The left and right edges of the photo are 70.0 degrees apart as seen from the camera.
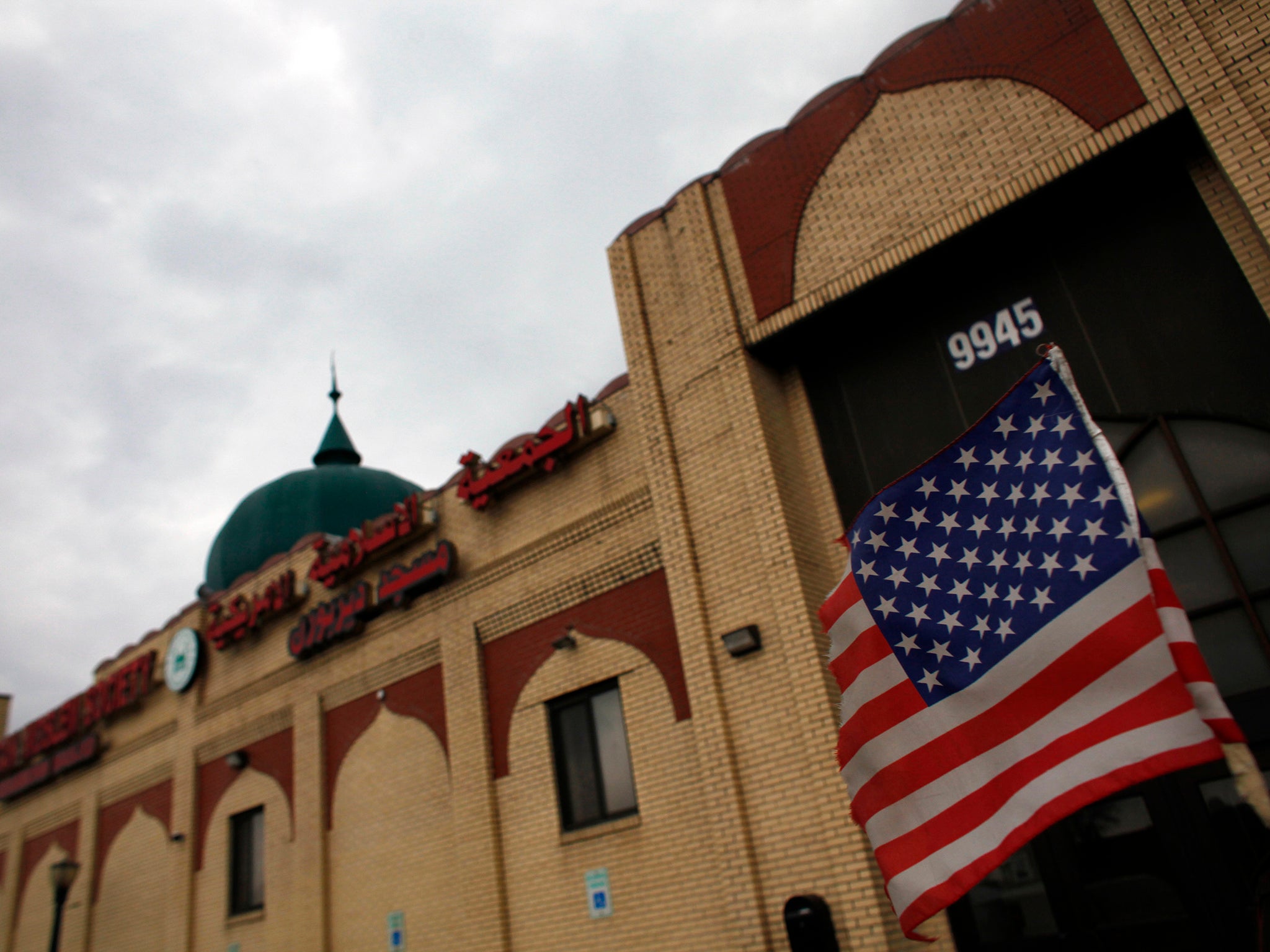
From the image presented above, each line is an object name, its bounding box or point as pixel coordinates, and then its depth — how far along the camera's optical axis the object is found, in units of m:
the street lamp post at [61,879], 14.69
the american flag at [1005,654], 3.73
